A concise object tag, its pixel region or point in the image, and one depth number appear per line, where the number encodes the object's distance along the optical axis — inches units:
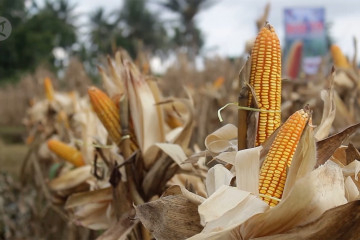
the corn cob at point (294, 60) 251.3
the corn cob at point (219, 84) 248.1
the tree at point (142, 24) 2015.3
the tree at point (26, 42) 1046.4
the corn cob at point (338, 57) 146.0
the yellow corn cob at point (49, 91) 182.4
